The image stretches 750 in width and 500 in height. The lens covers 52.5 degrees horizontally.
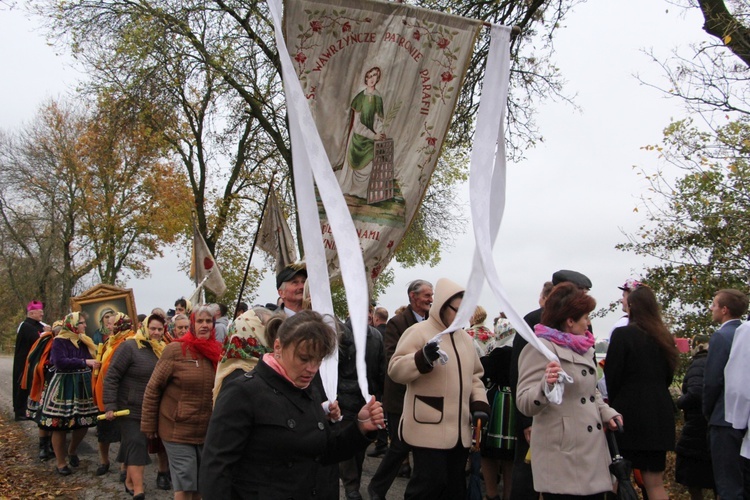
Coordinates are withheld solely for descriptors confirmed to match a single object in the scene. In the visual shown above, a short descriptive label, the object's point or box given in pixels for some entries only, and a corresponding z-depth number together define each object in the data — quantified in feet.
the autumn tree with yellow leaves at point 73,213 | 100.12
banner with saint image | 13.91
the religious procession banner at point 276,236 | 33.27
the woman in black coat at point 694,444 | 21.99
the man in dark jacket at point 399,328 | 24.93
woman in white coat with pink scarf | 15.35
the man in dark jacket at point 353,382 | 21.06
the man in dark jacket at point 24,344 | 41.98
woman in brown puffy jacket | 20.83
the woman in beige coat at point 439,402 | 18.33
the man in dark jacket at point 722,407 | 18.77
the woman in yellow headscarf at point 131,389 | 25.62
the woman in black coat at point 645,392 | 17.94
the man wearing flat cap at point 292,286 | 17.26
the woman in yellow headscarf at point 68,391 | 30.17
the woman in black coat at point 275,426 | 10.87
